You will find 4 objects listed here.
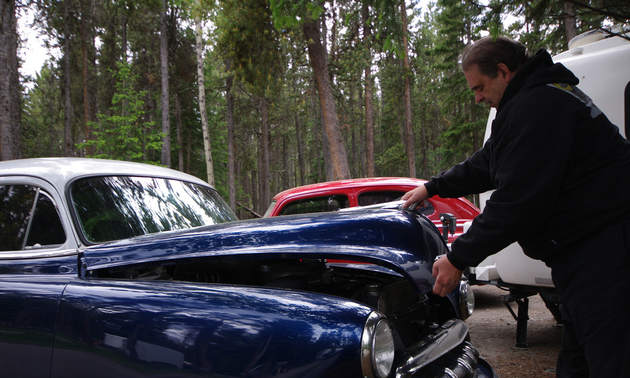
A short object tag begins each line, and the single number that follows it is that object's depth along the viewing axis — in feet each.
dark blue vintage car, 5.27
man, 5.24
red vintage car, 21.08
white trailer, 12.09
